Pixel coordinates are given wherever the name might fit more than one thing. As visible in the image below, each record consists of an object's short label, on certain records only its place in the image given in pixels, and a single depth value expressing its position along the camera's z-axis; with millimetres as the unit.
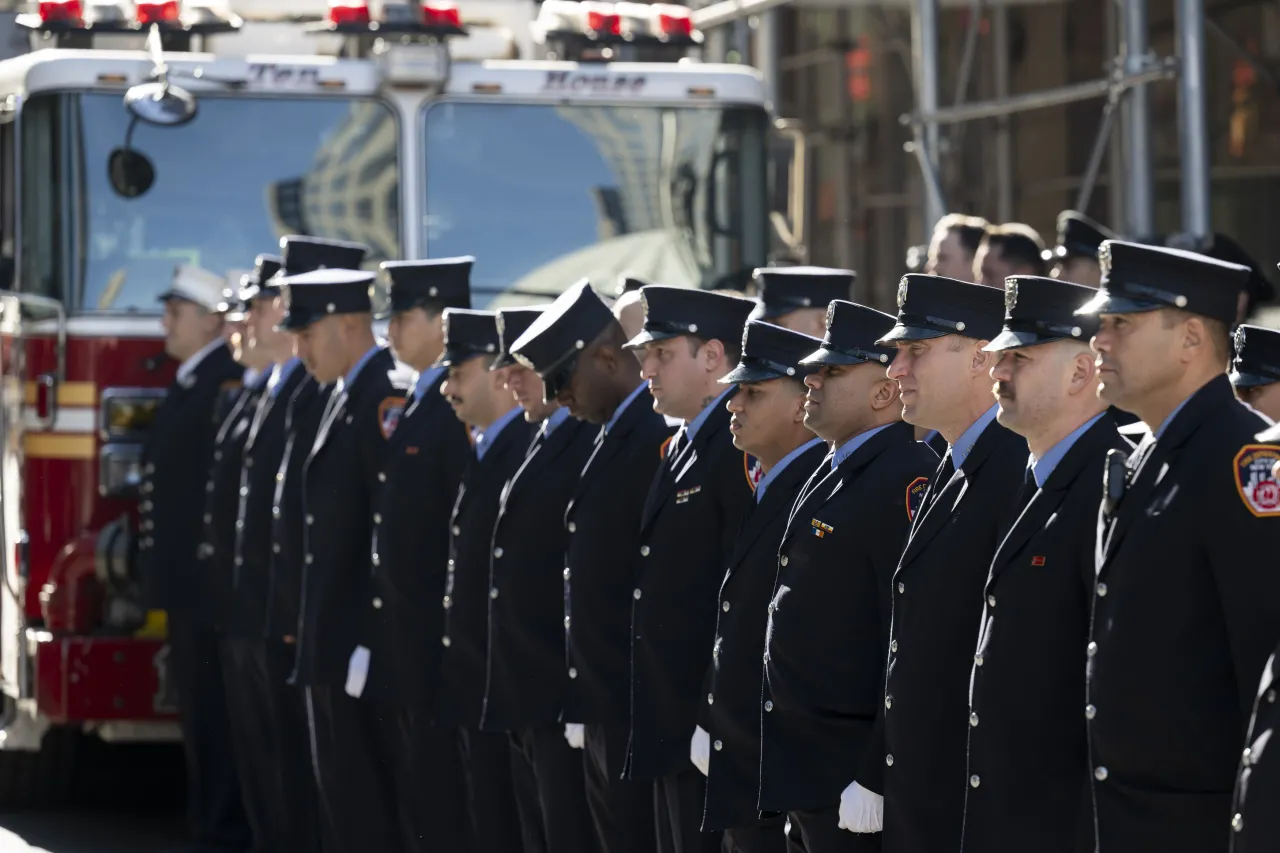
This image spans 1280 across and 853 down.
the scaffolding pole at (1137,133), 18844
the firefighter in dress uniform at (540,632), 12102
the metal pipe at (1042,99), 18609
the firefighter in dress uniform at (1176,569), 7371
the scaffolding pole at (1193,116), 18078
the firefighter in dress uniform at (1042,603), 8086
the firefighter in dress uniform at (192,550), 17062
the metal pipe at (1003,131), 32500
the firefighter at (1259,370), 9195
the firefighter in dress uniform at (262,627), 15992
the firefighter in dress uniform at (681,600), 10820
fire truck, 17266
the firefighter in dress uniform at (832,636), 9469
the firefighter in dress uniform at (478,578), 13086
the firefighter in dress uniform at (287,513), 15531
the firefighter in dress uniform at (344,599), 14625
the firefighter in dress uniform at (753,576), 10039
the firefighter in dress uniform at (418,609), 13922
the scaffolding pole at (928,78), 21750
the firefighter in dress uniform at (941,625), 8641
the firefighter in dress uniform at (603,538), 11500
